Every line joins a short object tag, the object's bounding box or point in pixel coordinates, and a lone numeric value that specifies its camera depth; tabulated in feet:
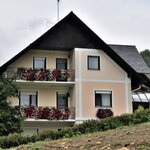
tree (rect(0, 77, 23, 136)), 117.91
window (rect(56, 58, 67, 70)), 138.21
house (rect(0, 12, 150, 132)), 132.46
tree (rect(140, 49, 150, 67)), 278.95
